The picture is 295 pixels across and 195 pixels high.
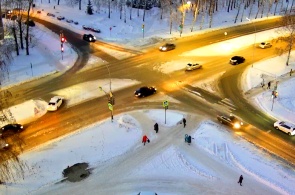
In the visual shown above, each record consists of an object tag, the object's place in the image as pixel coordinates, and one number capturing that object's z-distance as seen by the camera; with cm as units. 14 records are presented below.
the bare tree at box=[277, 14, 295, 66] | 7162
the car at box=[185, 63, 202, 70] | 6762
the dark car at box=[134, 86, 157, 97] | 5859
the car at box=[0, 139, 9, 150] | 3314
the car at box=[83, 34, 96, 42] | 8119
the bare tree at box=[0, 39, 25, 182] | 3327
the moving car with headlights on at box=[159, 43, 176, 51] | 7631
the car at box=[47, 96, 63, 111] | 5431
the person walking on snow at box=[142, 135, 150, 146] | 4725
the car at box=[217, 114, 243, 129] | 5112
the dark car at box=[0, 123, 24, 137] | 4725
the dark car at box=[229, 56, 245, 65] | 7088
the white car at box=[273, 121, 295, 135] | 5000
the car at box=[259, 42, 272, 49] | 7889
